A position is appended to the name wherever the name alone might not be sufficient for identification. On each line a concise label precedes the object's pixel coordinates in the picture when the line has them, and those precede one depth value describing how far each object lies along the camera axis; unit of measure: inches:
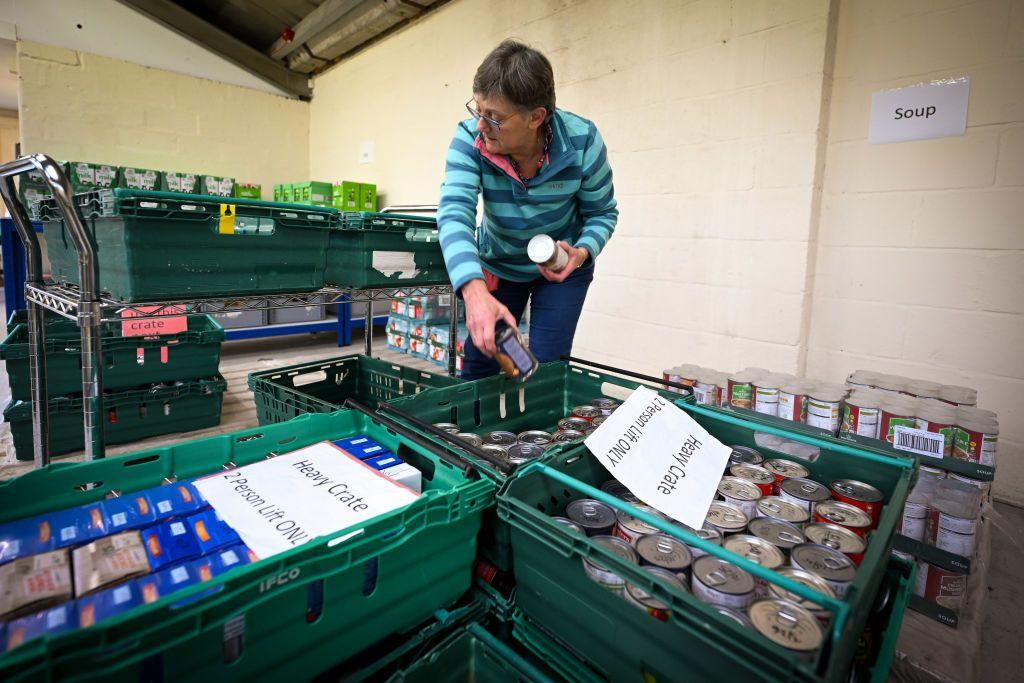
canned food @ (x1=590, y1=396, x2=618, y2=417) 53.6
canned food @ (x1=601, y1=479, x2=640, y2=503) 36.9
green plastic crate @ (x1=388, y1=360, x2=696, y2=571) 46.4
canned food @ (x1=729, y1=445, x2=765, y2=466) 42.2
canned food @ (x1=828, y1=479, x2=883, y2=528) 35.4
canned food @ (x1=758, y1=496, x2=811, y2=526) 35.0
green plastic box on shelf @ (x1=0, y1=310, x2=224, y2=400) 78.7
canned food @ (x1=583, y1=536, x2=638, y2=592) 25.9
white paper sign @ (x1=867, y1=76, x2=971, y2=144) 77.3
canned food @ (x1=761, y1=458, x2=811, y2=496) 39.8
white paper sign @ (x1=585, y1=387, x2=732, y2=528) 33.8
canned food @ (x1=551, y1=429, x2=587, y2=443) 46.7
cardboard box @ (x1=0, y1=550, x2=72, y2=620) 20.7
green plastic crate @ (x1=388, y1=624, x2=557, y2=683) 26.2
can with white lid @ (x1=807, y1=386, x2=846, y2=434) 64.3
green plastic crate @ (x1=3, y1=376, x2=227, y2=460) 80.4
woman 47.3
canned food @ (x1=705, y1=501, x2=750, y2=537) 33.4
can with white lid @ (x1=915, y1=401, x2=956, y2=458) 55.7
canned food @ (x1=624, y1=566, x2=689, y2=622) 23.5
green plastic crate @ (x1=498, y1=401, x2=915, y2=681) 19.9
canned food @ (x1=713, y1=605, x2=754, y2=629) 24.7
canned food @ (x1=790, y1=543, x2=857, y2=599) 28.5
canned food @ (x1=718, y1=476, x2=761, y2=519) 35.9
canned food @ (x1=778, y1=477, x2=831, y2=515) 36.3
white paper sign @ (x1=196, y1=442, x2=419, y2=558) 26.3
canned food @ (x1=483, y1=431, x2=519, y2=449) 47.1
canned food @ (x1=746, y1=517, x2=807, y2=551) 32.3
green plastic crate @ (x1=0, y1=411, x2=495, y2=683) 18.0
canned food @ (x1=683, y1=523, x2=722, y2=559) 32.0
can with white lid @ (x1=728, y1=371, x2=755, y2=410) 72.1
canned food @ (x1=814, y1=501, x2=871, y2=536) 34.2
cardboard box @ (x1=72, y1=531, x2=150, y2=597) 22.1
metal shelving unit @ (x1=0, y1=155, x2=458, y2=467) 48.2
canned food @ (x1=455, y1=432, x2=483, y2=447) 44.0
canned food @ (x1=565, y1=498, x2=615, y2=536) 32.3
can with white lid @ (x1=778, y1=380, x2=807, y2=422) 67.1
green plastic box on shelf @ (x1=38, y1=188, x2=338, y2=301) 51.0
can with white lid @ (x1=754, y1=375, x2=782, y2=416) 69.4
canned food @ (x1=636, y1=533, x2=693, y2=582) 28.5
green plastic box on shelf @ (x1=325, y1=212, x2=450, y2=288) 68.8
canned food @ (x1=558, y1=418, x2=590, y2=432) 49.1
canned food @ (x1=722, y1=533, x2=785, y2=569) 30.2
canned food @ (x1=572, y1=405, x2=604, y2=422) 51.7
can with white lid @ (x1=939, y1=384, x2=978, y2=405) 66.3
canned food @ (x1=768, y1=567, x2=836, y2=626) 25.0
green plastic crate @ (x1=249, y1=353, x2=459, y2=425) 61.4
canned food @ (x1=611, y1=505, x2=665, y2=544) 31.4
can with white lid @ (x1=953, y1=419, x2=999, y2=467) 53.4
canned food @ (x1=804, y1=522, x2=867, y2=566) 31.8
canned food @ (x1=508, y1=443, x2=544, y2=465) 43.3
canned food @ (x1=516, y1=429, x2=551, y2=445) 47.5
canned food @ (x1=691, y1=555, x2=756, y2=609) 25.8
